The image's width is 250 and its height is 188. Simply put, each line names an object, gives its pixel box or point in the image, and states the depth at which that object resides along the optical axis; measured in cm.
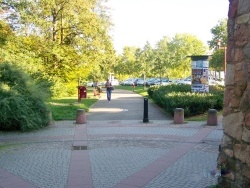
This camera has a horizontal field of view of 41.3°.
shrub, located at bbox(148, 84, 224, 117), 1597
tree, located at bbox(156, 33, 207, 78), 5980
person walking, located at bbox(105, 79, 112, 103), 2455
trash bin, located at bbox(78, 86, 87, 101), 2425
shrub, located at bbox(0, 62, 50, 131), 1213
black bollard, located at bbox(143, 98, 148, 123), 1426
